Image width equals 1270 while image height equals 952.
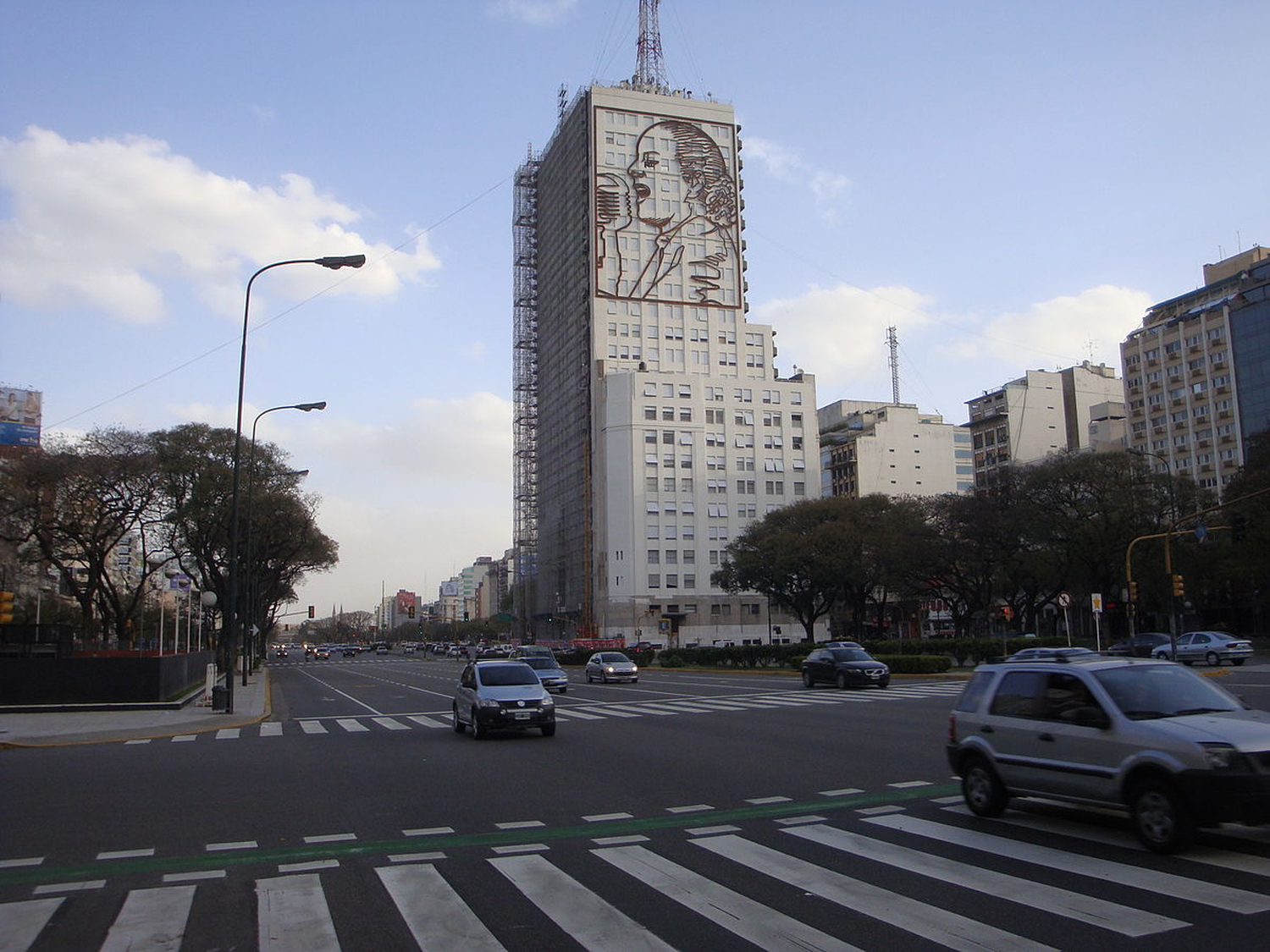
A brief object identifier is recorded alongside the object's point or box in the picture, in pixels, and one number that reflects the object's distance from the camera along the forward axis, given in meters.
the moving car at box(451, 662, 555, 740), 19.30
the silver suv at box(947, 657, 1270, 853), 7.71
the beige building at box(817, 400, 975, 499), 135.75
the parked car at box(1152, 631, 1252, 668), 39.59
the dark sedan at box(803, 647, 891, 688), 32.25
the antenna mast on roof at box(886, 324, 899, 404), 156.62
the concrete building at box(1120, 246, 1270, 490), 89.81
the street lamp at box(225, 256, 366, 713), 27.94
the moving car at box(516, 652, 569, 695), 34.94
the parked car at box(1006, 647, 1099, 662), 23.53
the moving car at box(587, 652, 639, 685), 42.72
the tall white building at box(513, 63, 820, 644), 99.31
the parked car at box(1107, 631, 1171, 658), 41.12
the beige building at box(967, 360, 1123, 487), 130.88
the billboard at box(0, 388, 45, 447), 71.61
